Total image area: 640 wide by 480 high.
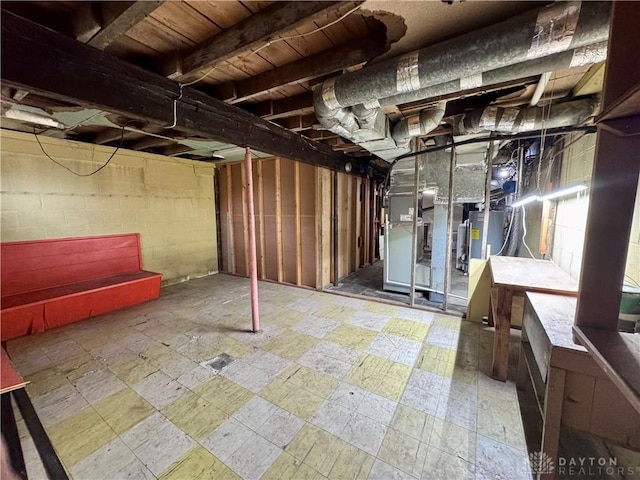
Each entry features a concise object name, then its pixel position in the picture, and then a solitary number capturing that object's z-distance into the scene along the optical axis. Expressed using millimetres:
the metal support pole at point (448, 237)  3207
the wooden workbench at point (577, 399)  1042
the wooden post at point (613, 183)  743
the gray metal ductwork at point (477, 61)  1054
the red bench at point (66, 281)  2871
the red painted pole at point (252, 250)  2853
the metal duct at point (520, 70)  1229
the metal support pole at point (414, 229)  3443
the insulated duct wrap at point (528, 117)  1976
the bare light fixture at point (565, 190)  1776
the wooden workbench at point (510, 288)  1809
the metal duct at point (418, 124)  2252
